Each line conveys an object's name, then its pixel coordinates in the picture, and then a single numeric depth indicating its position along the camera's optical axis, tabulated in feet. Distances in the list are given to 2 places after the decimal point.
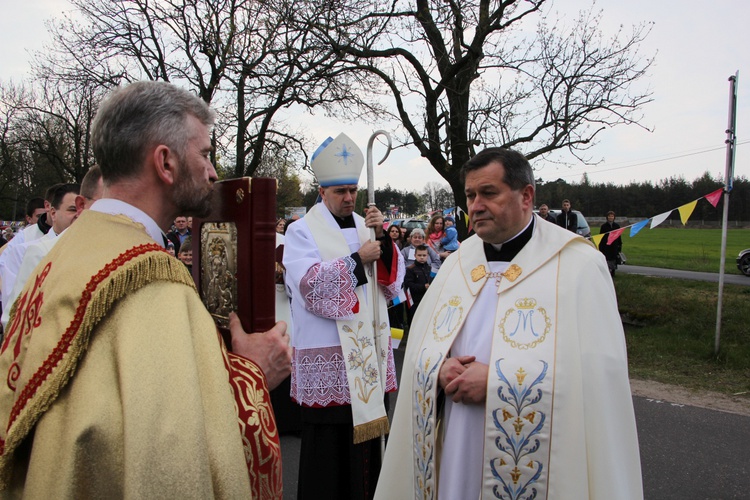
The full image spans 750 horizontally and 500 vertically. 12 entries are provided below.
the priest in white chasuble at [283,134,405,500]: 11.03
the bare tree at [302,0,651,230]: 33.35
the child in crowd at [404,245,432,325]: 29.12
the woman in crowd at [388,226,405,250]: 34.91
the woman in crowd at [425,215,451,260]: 34.68
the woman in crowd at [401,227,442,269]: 30.78
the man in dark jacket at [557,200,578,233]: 40.56
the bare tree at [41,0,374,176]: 40.80
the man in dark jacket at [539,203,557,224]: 39.37
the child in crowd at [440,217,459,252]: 34.04
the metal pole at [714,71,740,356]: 21.21
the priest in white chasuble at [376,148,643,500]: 6.89
